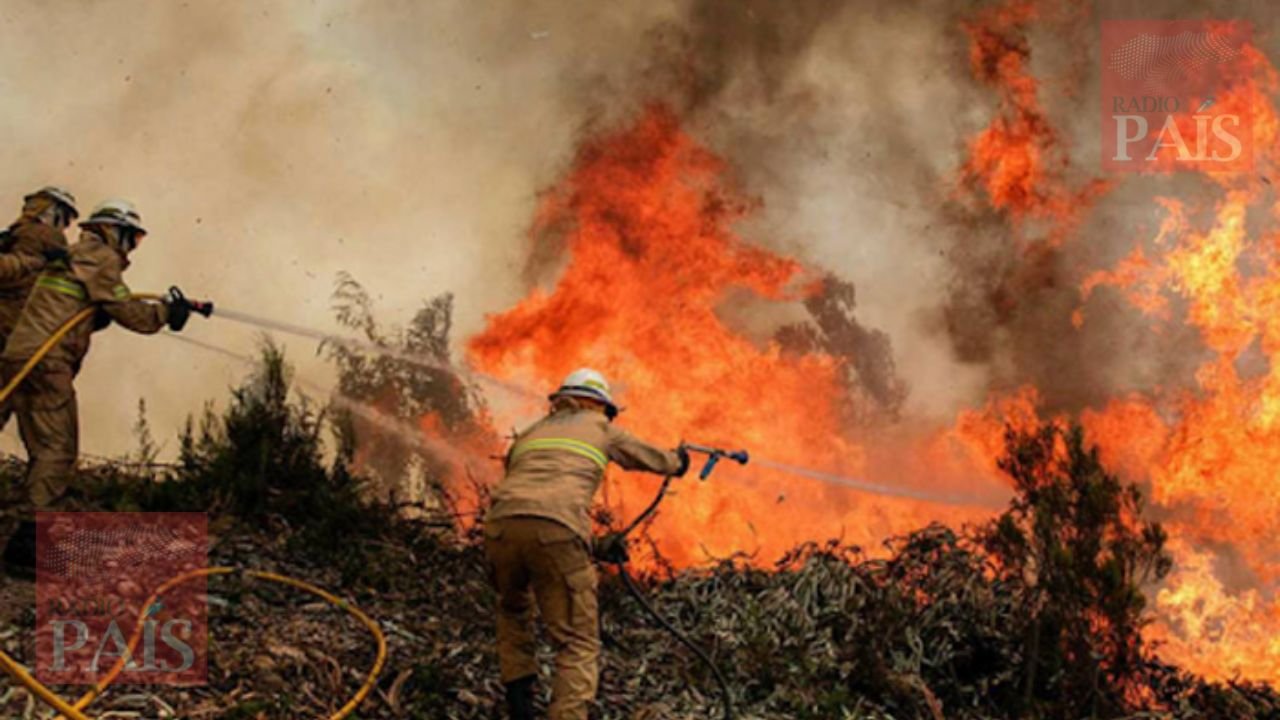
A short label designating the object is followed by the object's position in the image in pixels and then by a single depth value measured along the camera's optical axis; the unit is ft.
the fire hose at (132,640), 16.92
